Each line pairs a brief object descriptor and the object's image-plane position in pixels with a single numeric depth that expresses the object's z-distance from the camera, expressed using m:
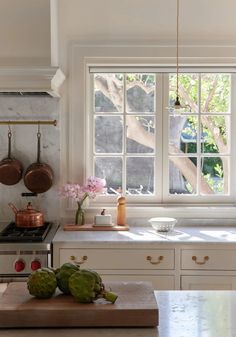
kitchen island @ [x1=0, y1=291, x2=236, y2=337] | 1.54
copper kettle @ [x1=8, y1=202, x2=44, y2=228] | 3.37
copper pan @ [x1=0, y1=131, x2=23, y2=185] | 3.59
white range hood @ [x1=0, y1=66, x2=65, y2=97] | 3.11
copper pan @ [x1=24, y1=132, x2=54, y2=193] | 3.58
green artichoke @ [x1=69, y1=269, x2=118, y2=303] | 1.60
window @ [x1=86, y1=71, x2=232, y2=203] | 3.78
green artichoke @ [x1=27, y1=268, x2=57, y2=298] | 1.64
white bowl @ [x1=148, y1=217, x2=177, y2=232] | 3.41
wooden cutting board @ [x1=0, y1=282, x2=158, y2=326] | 1.56
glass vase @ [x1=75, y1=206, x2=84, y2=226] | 3.58
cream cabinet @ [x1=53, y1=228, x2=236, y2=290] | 3.15
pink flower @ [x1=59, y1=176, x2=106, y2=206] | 3.52
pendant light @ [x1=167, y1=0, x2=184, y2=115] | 3.53
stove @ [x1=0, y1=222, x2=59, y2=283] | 3.02
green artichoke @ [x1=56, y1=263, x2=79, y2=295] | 1.67
